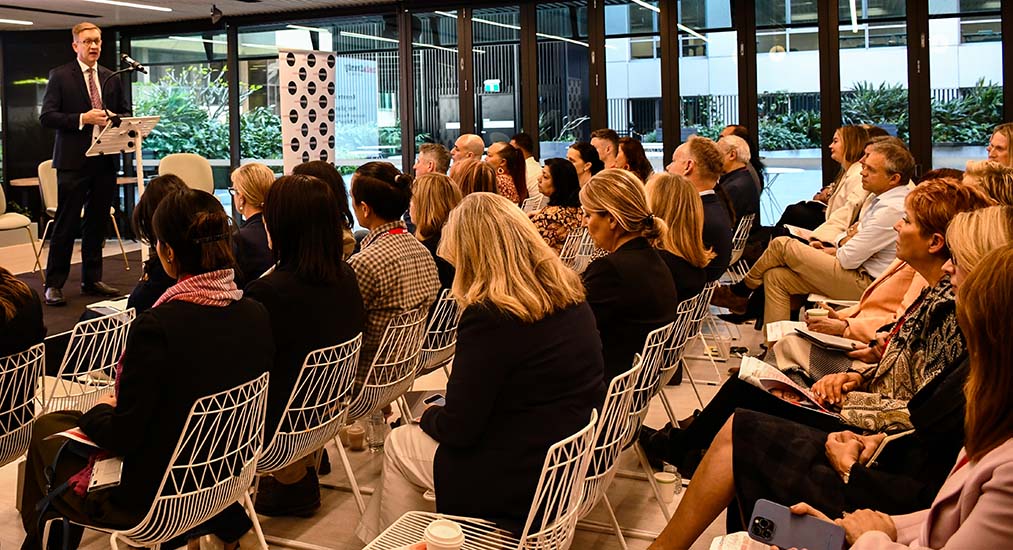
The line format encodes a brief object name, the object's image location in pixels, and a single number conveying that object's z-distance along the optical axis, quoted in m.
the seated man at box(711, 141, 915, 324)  5.34
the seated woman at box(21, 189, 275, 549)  2.55
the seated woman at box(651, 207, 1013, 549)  2.52
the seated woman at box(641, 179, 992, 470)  2.94
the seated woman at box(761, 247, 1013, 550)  1.71
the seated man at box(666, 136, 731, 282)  5.70
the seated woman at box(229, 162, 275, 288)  4.35
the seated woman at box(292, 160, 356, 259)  4.42
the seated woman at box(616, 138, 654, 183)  7.85
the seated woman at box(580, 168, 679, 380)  3.49
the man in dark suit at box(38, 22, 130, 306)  7.24
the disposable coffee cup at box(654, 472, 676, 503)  3.79
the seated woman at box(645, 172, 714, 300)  4.32
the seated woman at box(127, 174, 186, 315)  3.94
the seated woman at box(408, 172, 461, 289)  4.74
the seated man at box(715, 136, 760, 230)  7.02
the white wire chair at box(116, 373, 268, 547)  2.58
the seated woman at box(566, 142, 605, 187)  7.93
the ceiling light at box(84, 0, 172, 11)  10.59
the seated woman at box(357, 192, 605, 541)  2.54
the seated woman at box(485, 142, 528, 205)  7.30
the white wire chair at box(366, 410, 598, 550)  2.31
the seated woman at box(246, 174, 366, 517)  3.21
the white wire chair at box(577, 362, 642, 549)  2.64
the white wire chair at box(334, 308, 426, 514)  3.60
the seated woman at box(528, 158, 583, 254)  6.28
